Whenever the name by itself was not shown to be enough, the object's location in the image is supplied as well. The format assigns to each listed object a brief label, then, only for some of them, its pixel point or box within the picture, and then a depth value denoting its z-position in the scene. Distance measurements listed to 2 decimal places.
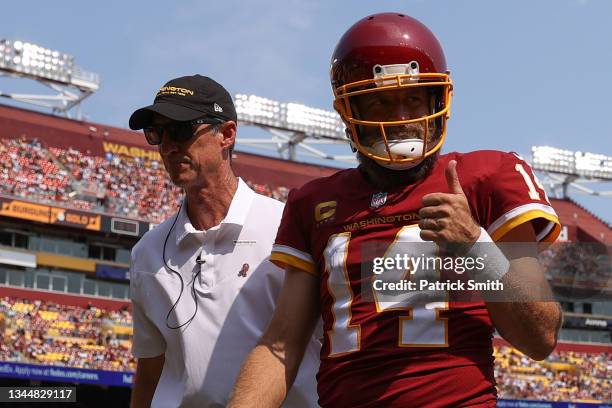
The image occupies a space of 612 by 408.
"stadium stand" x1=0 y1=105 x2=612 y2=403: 29.03
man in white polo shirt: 3.74
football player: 2.31
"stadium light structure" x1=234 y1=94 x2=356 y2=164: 44.00
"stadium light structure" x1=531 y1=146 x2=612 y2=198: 49.56
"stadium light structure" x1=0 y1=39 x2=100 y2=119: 38.50
